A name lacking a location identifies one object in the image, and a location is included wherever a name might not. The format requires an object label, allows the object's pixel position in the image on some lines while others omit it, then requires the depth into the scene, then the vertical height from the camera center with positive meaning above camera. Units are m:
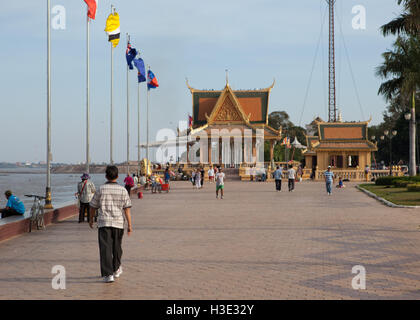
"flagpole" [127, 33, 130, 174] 39.75 +2.92
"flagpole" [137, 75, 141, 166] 45.56 +3.51
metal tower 99.19 +19.15
